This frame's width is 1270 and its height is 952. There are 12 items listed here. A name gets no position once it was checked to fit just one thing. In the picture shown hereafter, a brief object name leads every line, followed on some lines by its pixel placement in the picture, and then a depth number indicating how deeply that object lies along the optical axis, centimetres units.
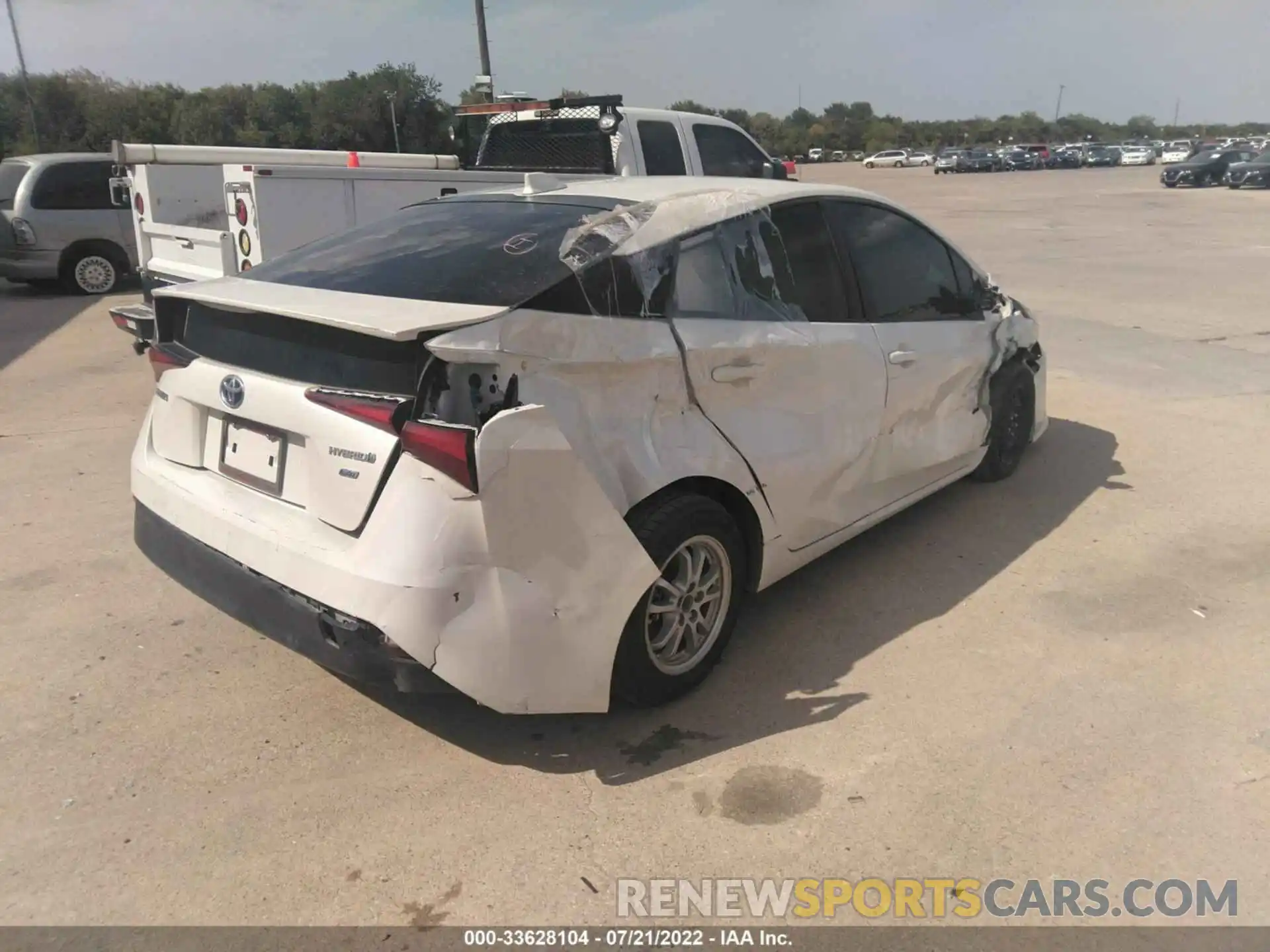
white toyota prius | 268
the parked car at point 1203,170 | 3744
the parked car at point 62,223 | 1220
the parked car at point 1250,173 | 3422
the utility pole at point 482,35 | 1728
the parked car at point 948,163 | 5753
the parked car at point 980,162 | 5753
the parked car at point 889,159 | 7481
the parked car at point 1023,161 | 6022
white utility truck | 677
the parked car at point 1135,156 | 6675
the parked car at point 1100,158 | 6469
